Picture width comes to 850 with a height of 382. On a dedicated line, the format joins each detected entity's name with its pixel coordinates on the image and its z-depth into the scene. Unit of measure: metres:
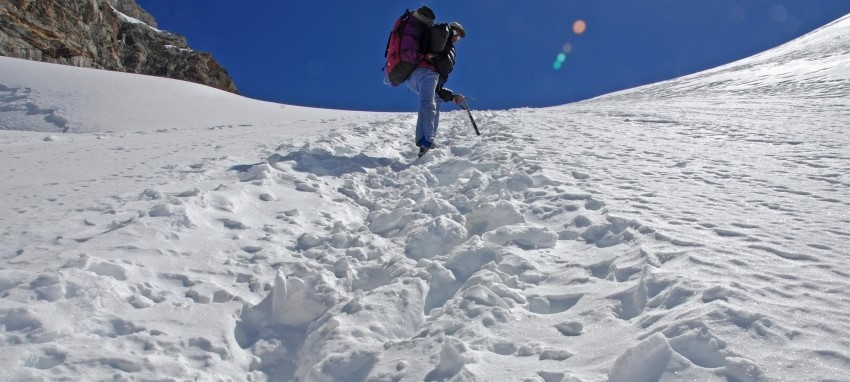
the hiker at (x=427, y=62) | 6.89
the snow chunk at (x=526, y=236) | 3.47
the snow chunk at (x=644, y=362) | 1.90
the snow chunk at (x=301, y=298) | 2.83
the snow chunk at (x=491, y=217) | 3.88
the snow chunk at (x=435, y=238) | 3.57
